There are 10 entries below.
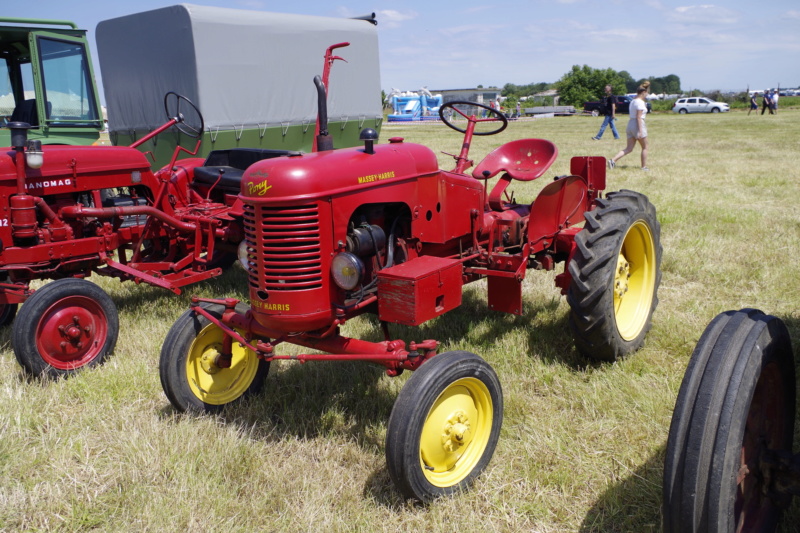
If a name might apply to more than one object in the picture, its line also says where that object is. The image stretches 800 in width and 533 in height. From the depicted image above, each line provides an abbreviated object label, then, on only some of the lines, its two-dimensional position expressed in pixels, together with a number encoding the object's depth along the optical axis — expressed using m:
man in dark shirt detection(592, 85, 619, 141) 17.59
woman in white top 11.14
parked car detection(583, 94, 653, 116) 41.38
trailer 7.86
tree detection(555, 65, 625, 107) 66.38
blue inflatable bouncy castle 47.53
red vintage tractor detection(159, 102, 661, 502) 2.60
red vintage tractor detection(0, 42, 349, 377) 3.73
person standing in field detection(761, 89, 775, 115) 34.71
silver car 43.50
